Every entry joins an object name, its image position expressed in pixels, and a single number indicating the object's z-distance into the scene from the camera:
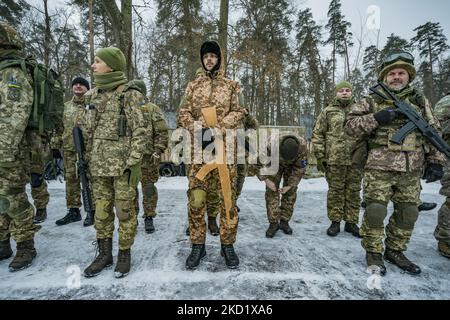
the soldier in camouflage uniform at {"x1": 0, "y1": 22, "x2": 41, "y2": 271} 2.49
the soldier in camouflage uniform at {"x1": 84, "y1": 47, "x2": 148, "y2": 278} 2.46
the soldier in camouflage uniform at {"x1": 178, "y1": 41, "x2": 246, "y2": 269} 2.65
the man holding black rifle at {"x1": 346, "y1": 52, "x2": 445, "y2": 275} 2.56
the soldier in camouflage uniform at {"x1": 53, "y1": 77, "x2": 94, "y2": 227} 4.13
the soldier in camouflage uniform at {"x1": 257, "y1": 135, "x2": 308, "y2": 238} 3.46
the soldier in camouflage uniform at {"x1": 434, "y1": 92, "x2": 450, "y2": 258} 2.99
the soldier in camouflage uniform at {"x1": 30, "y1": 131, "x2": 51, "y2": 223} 2.90
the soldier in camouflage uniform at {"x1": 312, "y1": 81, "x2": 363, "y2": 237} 3.67
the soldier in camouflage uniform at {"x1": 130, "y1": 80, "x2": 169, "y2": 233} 3.72
